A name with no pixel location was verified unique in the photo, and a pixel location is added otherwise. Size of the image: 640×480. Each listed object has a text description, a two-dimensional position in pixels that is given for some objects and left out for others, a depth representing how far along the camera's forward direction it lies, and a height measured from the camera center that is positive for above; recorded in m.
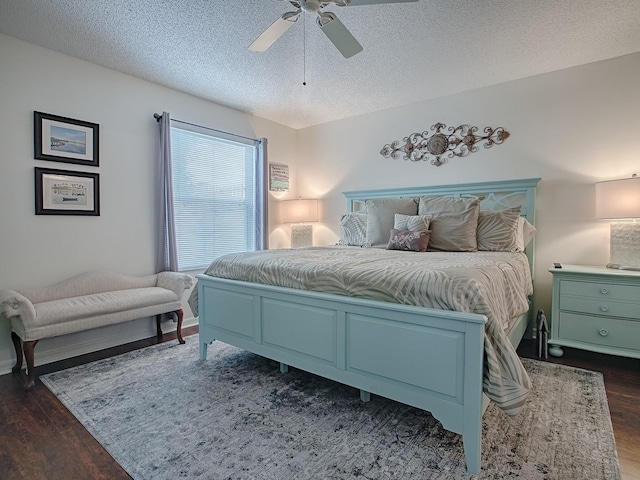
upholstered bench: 2.35 -0.57
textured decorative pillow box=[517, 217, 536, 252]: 3.07 -0.01
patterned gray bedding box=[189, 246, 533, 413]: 1.49 -0.28
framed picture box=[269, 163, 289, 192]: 4.77 +0.76
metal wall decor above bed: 3.57 +0.99
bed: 1.48 -0.58
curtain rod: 3.47 +1.18
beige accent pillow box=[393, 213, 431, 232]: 3.15 +0.08
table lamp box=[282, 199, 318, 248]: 4.68 +0.19
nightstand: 2.50 -0.61
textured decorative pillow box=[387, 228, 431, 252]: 2.99 -0.08
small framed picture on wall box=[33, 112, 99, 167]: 2.75 +0.77
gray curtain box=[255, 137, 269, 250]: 4.48 +0.43
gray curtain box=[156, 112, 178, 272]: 3.47 +0.27
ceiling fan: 1.86 +1.21
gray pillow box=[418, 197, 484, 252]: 3.00 +0.05
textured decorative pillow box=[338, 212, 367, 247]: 3.79 +0.02
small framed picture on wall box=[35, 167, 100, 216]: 2.77 +0.32
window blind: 3.78 +0.42
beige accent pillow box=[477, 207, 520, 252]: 2.95 +0.01
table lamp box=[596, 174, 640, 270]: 2.57 +0.13
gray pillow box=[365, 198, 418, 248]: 3.49 +0.16
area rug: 1.52 -1.05
